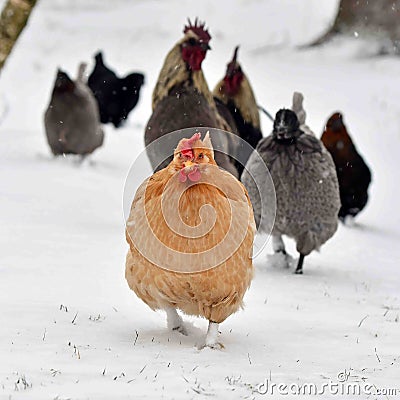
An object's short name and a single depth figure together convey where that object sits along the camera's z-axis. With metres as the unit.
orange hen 9.11
